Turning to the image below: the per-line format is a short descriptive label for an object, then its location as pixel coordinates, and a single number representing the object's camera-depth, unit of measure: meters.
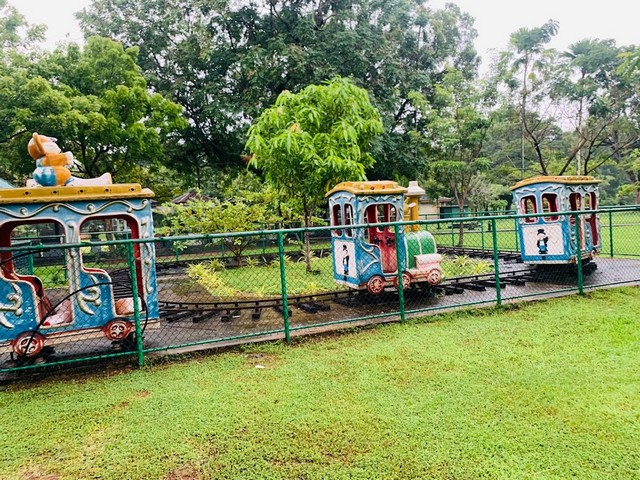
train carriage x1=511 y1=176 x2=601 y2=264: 9.12
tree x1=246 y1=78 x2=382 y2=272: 9.76
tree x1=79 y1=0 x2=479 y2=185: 18.67
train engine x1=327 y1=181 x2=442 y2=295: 7.52
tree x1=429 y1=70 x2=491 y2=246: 16.55
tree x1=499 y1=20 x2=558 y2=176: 16.88
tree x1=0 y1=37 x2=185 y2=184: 13.80
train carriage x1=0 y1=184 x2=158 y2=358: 4.72
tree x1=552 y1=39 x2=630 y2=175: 18.98
